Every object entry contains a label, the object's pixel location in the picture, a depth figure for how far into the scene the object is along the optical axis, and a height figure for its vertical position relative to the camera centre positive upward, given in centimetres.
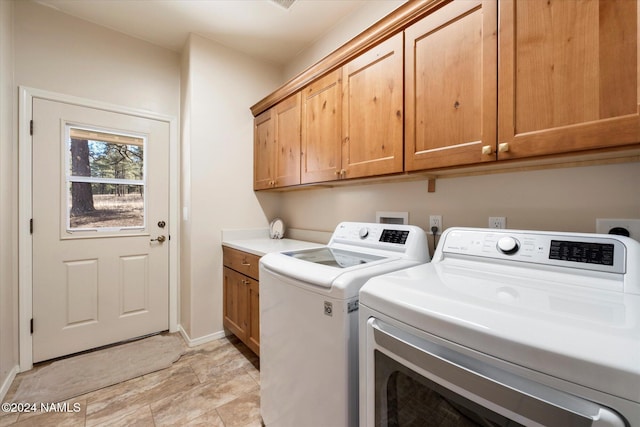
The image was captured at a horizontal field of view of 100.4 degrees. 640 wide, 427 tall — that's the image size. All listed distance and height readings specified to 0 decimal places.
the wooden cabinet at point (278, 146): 213 +60
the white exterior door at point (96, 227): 206 -13
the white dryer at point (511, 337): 48 -26
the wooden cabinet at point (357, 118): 142 +58
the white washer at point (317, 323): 96 -45
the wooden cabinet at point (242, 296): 197 -68
